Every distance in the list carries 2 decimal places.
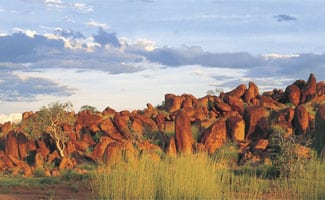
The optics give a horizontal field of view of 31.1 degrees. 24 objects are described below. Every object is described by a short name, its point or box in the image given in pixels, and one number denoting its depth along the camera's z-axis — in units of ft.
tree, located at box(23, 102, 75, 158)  86.74
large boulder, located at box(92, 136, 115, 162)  80.38
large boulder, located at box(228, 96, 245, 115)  104.27
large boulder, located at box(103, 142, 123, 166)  69.61
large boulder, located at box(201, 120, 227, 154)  84.12
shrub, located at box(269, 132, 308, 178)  60.13
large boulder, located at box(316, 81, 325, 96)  115.85
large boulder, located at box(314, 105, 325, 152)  81.20
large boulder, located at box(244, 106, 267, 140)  90.99
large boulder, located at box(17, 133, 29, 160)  89.10
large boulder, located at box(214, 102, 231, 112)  105.29
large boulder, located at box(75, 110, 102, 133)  97.55
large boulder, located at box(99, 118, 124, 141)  91.95
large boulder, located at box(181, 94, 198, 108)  114.47
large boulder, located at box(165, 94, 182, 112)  114.62
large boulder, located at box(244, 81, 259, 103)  115.96
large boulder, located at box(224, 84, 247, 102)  116.06
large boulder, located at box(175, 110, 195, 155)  81.30
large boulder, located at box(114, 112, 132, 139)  92.53
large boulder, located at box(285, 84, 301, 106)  115.99
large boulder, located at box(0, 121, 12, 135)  110.44
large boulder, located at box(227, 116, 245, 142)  88.79
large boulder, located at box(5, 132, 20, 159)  89.10
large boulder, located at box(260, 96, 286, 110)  110.93
